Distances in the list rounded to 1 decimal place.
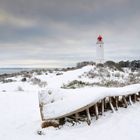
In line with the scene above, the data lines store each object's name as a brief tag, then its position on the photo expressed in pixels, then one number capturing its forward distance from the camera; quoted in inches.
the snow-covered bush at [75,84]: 435.8
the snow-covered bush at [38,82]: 504.0
